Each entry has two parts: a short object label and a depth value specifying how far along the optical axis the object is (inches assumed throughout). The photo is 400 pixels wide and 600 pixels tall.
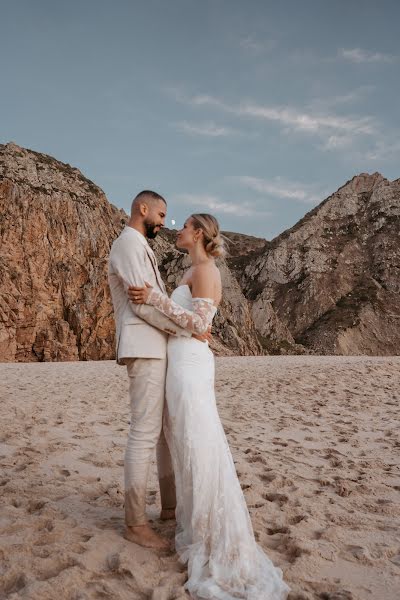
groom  132.7
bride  115.2
